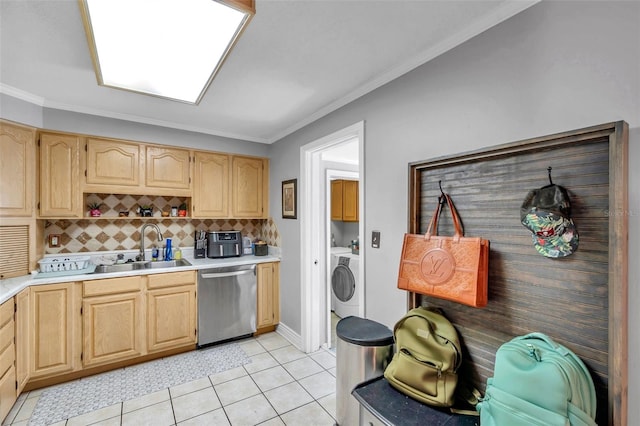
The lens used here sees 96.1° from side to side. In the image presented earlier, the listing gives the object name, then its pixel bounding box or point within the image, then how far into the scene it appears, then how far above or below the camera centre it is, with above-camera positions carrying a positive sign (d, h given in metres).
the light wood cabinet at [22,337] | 2.17 -0.98
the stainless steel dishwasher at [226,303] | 3.04 -1.01
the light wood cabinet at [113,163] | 2.79 +0.48
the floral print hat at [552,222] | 1.16 -0.04
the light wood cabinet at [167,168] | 3.07 +0.48
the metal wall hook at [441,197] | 1.64 +0.09
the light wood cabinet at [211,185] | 3.33 +0.31
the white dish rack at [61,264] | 2.55 -0.49
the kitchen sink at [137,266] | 2.80 -0.57
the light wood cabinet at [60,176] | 2.58 +0.32
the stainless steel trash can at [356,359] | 1.78 -0.93
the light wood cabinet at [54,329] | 2.33 -0.99
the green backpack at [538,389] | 0.95 -0.62
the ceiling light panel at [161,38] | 1.30 +0.92
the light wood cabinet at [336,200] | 4.54 +0.19
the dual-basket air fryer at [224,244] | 3.44 -0.39
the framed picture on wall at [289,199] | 3.21 +0.15
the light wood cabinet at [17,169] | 2.31 +0.34
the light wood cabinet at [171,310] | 2.80 -1.00
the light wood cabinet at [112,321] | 2.53 -1.00
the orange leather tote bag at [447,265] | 1.40 -0.28
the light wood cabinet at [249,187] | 3.58 +0.32
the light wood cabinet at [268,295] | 3.43 -1.01
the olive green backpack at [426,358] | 1.38 -0.74
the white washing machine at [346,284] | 3.67 -0.95
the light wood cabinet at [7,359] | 1.93 -1.05
